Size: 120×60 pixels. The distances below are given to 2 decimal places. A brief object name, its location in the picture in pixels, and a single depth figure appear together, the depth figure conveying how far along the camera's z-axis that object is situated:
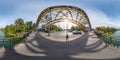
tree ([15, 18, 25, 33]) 38.18
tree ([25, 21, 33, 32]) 43.17
